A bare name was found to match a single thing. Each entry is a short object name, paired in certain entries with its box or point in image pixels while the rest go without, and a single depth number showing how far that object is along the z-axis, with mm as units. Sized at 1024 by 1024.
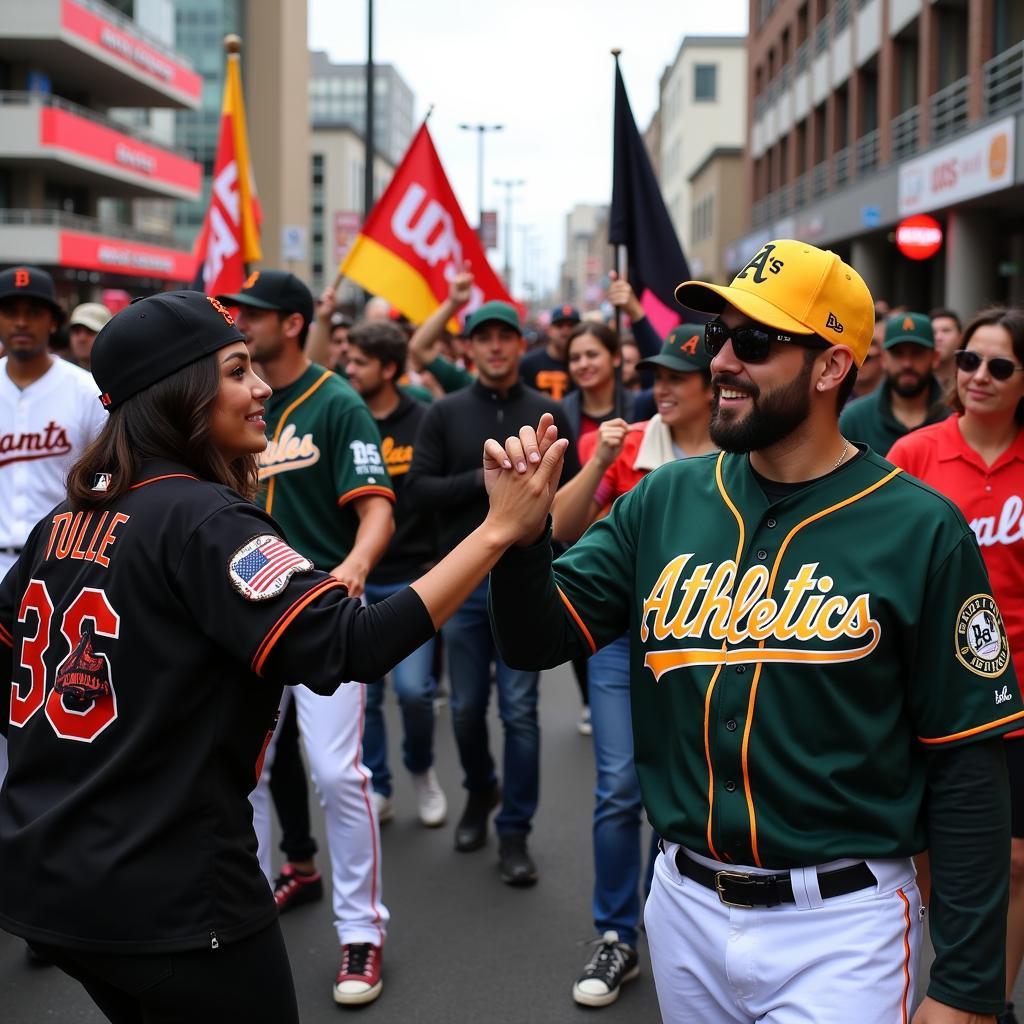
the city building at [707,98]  69062
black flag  6094
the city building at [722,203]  56906
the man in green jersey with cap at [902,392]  6484
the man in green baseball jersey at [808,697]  2424
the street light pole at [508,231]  85312
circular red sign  17031
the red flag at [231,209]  8078
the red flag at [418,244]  8297
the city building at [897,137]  20750
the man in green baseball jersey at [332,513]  4625
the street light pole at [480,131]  55594
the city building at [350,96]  136250
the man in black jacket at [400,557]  6285
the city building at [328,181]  99500
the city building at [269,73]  58250
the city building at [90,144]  36781
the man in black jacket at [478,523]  5762
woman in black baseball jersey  2408
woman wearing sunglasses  4031
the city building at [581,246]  120062
